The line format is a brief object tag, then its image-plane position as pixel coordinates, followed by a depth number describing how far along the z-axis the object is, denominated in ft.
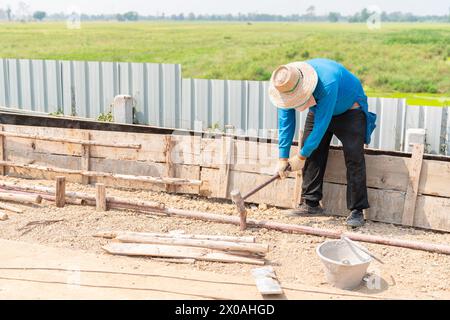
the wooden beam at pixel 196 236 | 17.34
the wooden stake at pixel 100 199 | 20.84
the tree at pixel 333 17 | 296.30
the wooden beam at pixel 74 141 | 23.65
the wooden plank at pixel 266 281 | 14.47
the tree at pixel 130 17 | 328.82
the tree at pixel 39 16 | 321.09
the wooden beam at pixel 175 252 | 16.61
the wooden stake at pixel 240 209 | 18.60
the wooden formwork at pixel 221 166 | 19.58
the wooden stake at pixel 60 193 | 21.04
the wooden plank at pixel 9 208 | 20.99
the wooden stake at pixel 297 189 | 21.17
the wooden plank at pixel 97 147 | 23.47
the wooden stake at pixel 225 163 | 22.26
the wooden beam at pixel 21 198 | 20.97
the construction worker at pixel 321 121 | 18.25
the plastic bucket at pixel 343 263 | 14.80
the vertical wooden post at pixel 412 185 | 19.40
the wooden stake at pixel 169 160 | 23.11
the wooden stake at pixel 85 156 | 24.34
